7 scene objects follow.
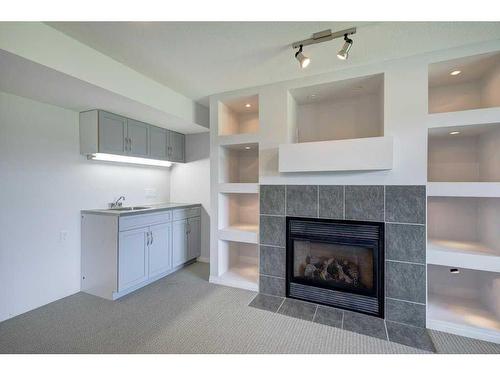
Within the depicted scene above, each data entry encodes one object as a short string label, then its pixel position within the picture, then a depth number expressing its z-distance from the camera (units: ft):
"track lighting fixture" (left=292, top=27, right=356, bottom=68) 5.71
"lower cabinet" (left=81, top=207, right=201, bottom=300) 8.43
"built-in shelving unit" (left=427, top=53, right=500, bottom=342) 6.33
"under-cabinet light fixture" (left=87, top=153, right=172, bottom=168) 9.40
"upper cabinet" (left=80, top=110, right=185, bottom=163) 8.79
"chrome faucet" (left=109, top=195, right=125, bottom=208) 10.34
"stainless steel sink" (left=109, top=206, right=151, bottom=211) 10.01
